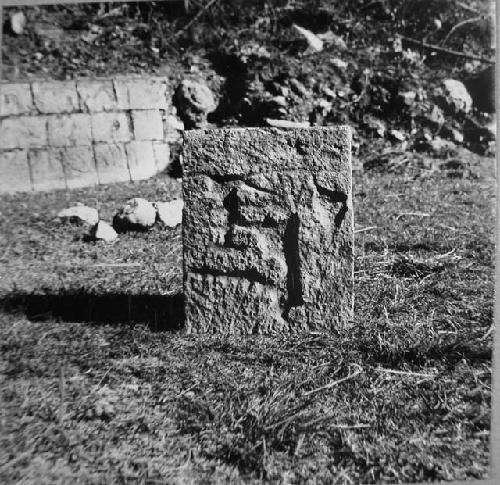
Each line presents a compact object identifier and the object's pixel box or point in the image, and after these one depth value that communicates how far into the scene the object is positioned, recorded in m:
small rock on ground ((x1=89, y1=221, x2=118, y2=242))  3.34
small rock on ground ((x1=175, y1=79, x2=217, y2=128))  5.16
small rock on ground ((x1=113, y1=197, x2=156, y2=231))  3.47
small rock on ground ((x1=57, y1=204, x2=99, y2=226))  3.67
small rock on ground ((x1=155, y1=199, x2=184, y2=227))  3.55
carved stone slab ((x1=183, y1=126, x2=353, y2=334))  1.89
